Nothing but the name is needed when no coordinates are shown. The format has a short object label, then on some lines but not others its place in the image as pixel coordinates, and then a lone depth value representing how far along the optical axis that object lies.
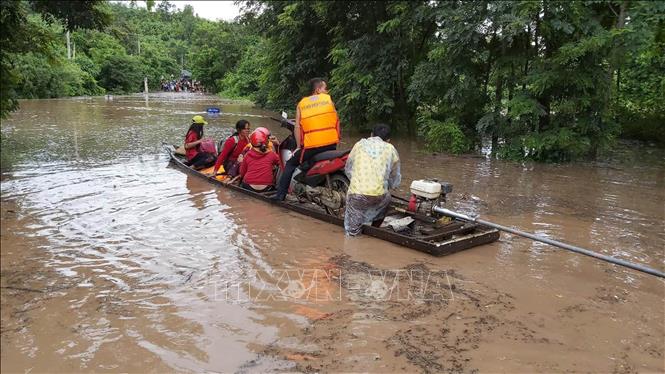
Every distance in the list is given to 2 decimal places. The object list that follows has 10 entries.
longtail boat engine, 5.88
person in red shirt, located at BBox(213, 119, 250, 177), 8.70
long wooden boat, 5.54
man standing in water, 5.99
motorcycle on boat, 6.66
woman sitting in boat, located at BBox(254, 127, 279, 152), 7.81
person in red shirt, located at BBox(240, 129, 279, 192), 8.01
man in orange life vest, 6.68
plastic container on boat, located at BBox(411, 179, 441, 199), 5.86
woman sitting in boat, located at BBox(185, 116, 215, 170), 9.81
